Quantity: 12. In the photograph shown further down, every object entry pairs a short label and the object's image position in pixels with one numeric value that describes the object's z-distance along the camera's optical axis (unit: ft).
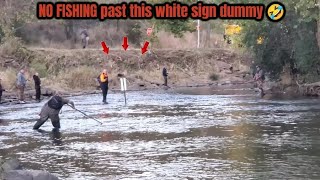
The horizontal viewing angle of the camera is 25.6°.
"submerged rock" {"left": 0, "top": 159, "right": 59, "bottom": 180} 44.19
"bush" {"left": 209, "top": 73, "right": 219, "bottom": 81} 198.29
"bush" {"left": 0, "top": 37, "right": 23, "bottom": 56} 176.76
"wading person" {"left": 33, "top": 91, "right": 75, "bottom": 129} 79.77
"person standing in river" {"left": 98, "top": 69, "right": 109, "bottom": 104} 121.49
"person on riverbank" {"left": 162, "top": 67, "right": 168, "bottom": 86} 174.40
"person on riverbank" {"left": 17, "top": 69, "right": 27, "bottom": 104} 127.65
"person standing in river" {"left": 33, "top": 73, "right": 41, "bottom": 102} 130.62
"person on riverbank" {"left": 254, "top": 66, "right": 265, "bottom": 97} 143.13
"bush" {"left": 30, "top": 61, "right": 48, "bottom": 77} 168.86
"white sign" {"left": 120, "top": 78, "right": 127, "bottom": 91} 127.58
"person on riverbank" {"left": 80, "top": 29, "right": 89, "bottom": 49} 209.99
